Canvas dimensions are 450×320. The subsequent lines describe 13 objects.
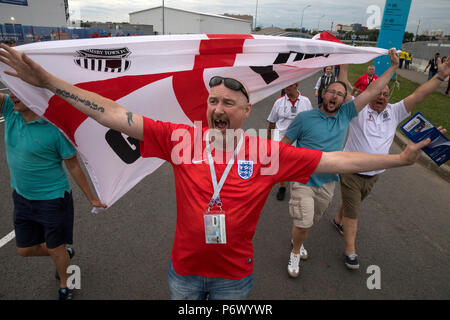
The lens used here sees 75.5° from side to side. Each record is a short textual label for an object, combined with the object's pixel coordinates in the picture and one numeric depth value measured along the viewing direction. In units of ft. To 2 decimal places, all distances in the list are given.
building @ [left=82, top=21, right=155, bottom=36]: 166.87
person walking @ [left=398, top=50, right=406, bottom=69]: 85.60
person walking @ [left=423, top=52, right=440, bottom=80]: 56.03
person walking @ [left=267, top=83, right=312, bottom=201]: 14.92
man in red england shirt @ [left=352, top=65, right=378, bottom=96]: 26.96
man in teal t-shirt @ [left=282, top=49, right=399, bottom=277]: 9.98
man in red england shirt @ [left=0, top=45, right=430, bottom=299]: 5.48
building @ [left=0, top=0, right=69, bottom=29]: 92.29
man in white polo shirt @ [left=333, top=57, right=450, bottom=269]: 10.84
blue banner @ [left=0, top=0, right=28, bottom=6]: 92.27
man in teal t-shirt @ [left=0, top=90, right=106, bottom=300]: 7.67
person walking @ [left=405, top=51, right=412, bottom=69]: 94.85
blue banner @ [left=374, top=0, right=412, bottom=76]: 28.99
